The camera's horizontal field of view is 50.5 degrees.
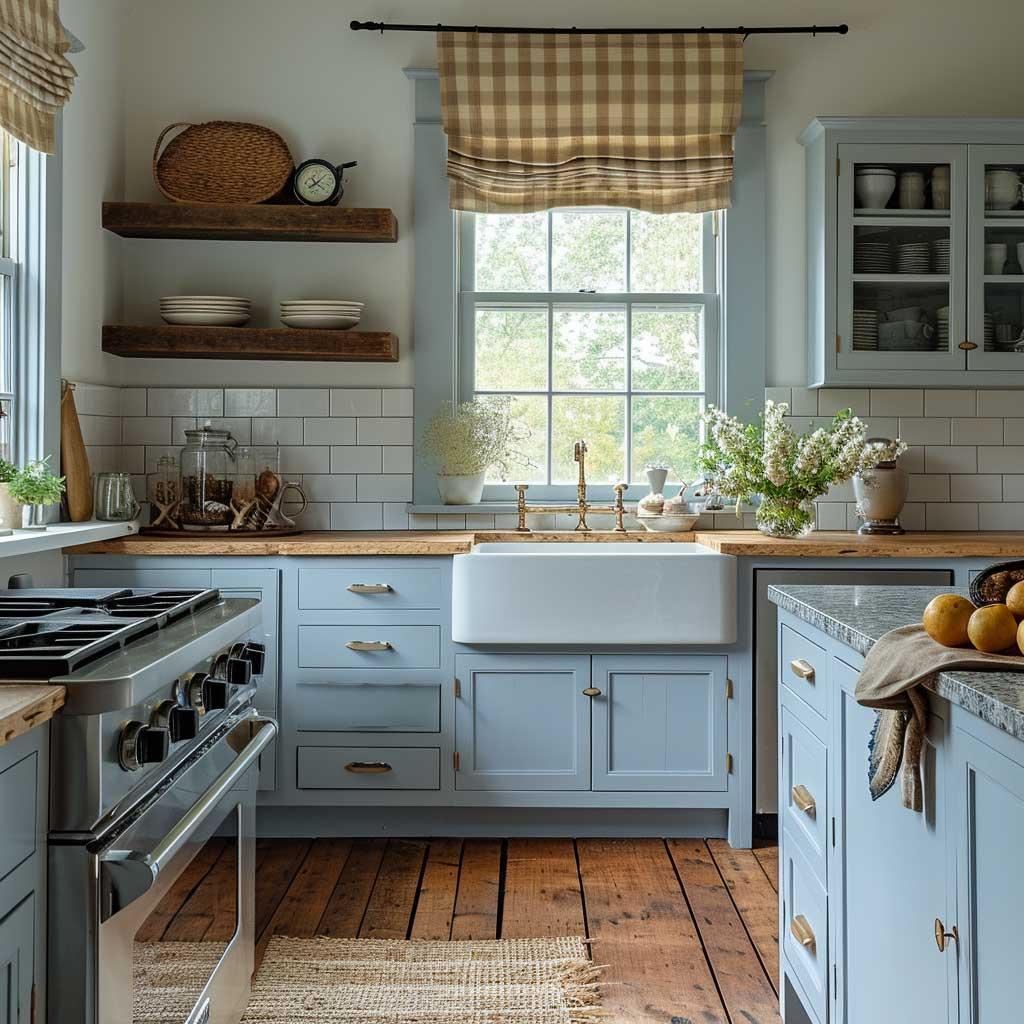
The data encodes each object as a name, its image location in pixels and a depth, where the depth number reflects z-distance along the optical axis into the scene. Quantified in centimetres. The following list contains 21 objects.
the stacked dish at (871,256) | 369
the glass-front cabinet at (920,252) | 363
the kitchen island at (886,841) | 121
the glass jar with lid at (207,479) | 366
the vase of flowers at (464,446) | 387
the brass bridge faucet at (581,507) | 381
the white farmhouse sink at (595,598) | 324
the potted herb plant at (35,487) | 280
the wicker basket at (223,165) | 376
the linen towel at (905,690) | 136
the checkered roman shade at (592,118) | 383
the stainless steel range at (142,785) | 131
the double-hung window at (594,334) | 401
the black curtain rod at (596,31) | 381
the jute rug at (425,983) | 232
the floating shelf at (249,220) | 365
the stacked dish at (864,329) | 370
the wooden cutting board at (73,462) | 333
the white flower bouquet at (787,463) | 347
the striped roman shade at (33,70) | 279
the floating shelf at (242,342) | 365
